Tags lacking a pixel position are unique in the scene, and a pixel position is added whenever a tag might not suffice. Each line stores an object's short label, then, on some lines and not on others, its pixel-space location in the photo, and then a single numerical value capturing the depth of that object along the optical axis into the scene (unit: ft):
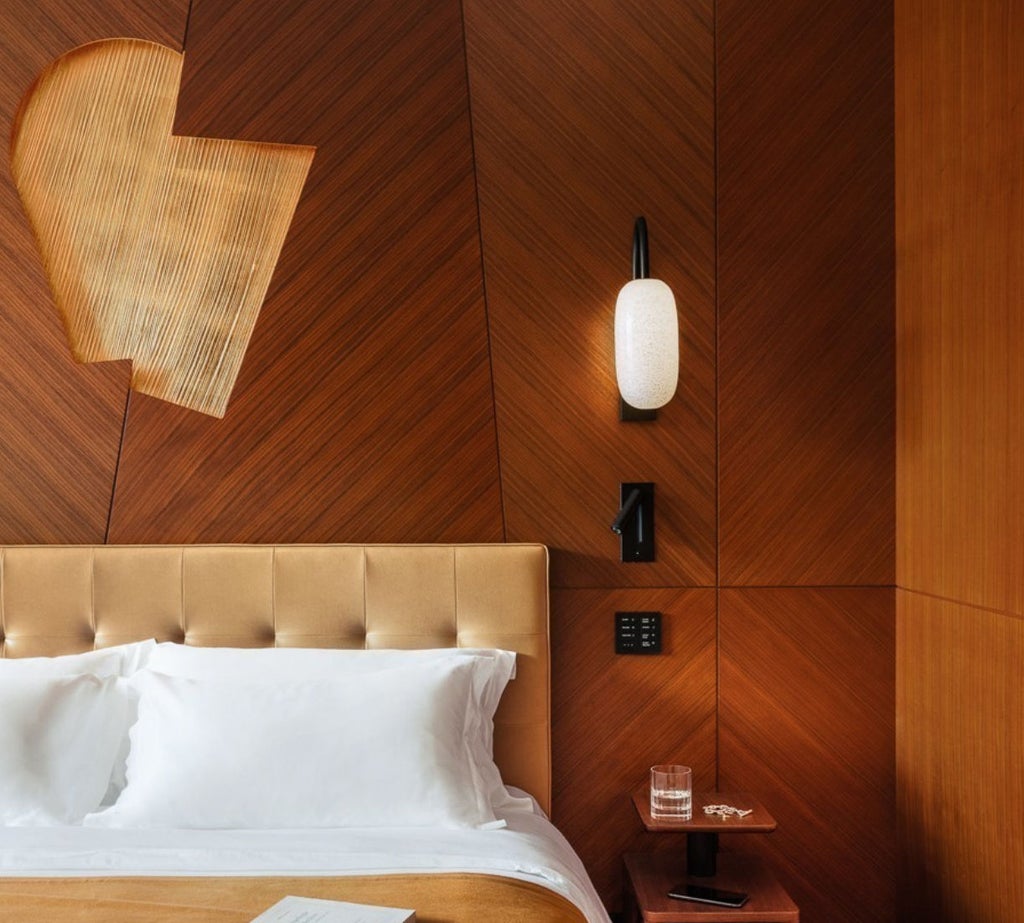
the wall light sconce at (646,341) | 8.22
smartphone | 7.52
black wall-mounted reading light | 8.80
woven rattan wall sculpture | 9.02
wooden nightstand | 7.34
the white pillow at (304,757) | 7.18
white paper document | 5.19
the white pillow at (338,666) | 8.00
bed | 6.02
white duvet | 6.26
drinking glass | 7.93
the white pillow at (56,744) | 7.36
